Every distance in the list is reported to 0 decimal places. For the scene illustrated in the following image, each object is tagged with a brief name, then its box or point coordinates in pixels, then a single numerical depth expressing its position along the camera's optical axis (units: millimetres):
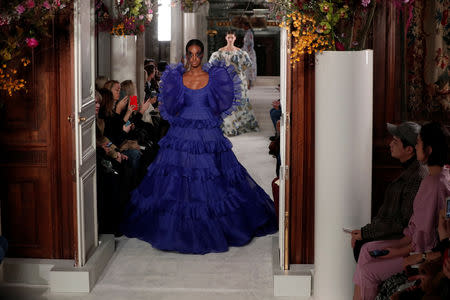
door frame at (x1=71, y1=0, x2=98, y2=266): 5008
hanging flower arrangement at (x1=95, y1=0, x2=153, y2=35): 8648
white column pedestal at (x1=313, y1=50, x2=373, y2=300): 4391
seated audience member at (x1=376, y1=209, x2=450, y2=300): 3326
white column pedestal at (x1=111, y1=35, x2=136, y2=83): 9125
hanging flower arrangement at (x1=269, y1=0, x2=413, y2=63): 4391
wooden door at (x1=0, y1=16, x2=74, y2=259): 5215
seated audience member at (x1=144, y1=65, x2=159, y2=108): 9520
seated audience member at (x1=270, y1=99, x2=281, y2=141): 11031
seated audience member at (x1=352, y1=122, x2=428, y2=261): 4203
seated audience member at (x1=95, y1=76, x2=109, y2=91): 6832
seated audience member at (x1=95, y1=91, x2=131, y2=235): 6223
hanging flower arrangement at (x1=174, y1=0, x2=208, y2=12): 14273
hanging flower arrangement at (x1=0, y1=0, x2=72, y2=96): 4656
